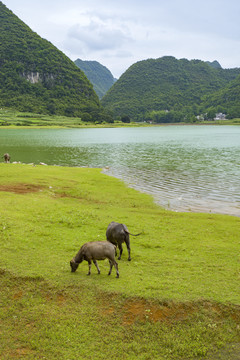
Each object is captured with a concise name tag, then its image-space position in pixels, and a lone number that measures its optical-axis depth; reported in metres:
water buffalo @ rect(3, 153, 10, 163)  44.53
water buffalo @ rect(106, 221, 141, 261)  12.52
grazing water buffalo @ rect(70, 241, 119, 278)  10.92
